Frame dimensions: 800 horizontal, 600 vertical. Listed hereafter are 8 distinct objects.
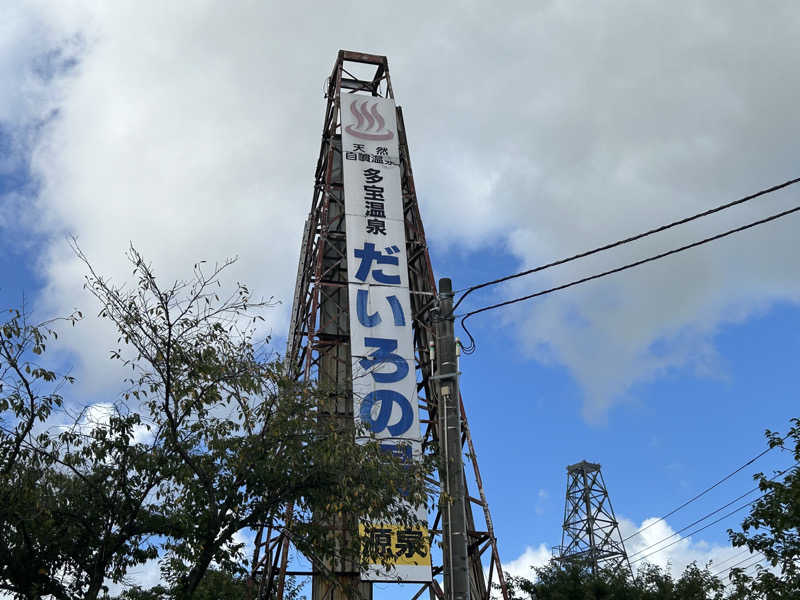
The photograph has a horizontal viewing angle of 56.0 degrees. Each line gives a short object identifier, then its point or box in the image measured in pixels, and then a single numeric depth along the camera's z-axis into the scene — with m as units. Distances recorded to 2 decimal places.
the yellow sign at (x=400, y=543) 20.02
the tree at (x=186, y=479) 11.79
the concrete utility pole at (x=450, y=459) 8.98
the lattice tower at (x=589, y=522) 51.62
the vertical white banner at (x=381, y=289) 21.78
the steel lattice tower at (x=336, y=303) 22.05
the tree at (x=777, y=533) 15.61
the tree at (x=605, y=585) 24.89
